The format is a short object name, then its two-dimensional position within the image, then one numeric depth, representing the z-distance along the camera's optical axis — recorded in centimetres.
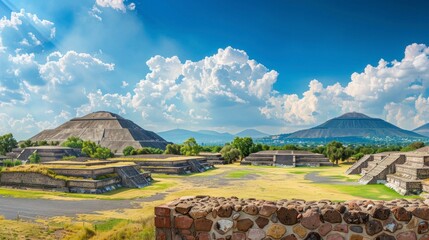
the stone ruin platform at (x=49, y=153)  7438
